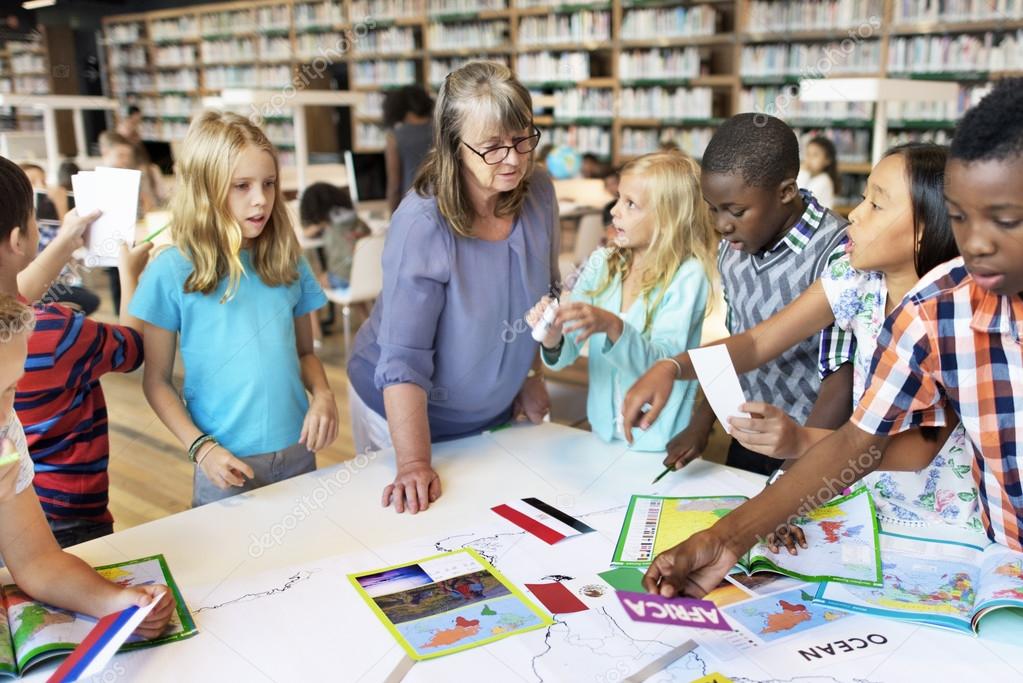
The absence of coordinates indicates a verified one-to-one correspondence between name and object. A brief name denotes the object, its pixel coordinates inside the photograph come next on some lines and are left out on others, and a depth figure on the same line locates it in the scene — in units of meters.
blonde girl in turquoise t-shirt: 1.57
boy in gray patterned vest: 1.46
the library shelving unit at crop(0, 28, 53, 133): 11.66
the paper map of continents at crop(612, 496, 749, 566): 1.28
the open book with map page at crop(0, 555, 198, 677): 1.01
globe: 6.65
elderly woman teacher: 1.52
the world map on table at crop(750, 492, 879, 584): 1.22
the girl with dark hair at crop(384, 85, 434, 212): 4.81
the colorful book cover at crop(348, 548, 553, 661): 1.07
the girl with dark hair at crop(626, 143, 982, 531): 1.25
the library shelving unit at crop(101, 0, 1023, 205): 5.97
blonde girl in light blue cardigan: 1.67
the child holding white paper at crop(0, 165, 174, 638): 1.07
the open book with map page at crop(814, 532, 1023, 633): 1.08
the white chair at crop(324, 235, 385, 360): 4.30
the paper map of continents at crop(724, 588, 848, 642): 1.09
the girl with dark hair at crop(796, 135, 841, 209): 5.20
